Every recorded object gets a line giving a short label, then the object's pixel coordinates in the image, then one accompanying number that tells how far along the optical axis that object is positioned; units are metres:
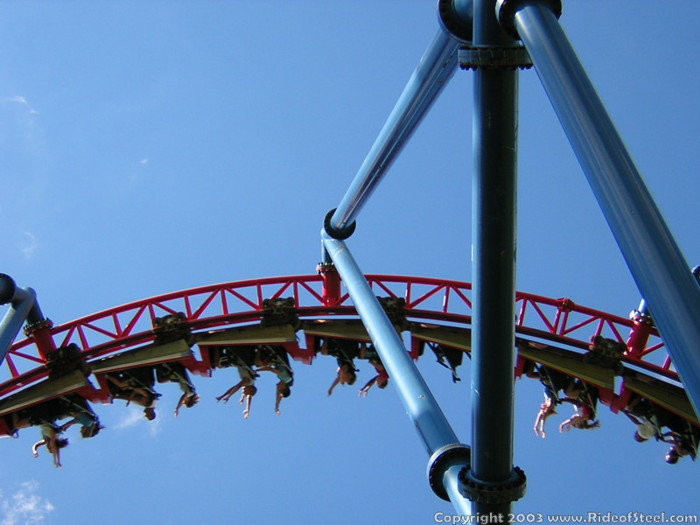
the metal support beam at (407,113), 7.15
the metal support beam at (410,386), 6.87
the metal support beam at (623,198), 4.14
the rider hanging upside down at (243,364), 13.84
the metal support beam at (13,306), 12.19
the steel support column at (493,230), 5.67
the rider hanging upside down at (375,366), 13.96
